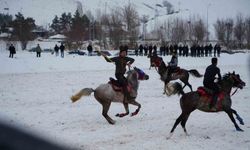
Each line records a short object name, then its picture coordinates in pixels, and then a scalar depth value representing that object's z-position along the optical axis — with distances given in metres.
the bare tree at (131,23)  65.00
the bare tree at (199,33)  77.06
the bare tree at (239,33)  78.81
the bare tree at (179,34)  84.44
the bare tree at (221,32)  81.06
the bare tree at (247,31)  78.40
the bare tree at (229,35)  78.31
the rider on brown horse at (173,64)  17.66
